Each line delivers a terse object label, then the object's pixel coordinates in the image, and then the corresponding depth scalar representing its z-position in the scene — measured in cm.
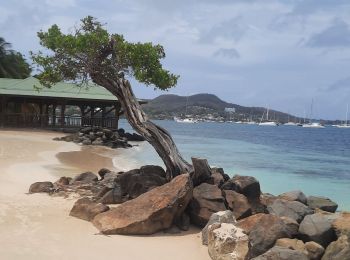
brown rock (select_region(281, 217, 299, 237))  669
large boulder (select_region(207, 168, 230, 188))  953
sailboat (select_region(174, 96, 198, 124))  14099
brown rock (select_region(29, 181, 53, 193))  1012
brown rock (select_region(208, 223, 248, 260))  629
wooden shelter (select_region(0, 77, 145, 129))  3108
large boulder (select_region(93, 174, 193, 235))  734
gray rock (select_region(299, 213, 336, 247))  657
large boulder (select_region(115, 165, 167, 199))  941
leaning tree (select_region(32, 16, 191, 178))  1002
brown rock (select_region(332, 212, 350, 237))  639
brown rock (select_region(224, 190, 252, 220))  824
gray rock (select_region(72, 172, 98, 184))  1127
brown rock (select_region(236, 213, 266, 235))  709
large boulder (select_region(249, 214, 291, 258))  617
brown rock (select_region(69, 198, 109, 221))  803
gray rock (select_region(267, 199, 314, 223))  795
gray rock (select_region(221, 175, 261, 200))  908
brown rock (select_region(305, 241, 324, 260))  614
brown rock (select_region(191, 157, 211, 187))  937
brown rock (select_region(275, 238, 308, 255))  615
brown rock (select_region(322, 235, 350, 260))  581
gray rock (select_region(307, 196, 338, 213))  1016
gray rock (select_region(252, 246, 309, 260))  554
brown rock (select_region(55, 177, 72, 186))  1082
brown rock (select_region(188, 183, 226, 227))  806
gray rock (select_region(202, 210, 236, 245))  716
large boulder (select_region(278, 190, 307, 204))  1006
